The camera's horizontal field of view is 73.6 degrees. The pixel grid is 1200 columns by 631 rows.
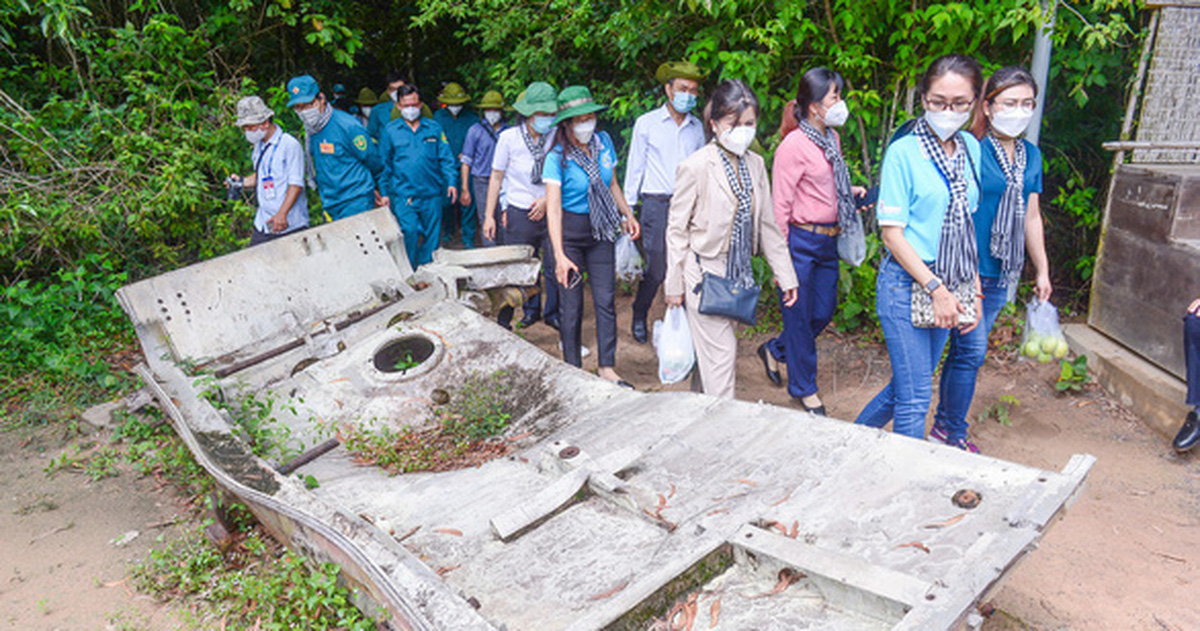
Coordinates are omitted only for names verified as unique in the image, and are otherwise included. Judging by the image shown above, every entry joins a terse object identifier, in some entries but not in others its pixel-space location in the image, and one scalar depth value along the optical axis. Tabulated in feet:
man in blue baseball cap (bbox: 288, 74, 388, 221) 19.95
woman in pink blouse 13.43
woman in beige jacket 12.10
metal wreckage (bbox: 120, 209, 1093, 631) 7.52
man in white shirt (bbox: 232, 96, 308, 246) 18.22
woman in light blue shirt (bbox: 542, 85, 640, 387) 15.16
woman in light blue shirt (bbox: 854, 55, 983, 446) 10.20
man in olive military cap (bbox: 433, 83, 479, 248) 26.50
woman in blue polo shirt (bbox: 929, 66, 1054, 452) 10.83
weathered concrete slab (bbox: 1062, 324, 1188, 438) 14.33
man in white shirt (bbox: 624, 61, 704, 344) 17.06
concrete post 15.81
